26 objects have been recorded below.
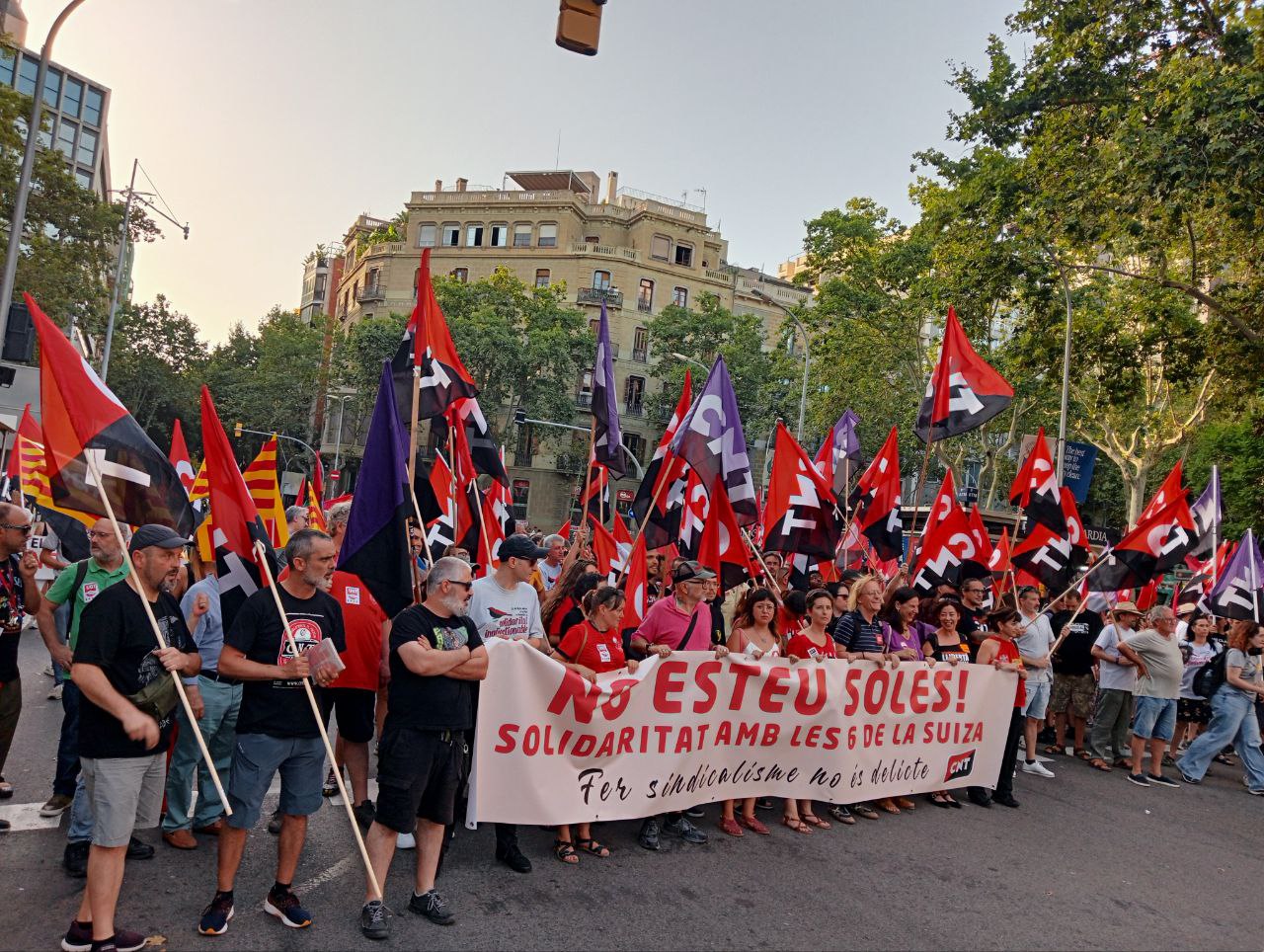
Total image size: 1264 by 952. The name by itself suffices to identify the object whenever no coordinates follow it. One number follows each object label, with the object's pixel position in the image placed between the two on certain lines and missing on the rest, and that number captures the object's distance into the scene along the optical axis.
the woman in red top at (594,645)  5.71
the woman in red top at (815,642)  6.79
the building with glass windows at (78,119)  64.25
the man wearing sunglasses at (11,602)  5.28
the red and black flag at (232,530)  4.77
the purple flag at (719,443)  7.36
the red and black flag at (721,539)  7.45
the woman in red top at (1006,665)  7.86
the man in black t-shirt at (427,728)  4.47
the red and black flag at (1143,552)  9.34
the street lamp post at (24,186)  13.80
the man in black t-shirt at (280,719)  4.28
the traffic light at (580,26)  6.38
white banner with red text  5.44
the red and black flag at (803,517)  8.55
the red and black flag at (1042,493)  10.14
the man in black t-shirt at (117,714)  3.86
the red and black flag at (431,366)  7.94
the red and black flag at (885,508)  10.58
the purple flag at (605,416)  9.46
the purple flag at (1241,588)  9.70
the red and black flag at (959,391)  9.32
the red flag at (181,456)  11.16
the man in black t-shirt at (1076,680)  10.11
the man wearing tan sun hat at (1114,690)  9.62
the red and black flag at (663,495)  7.91
